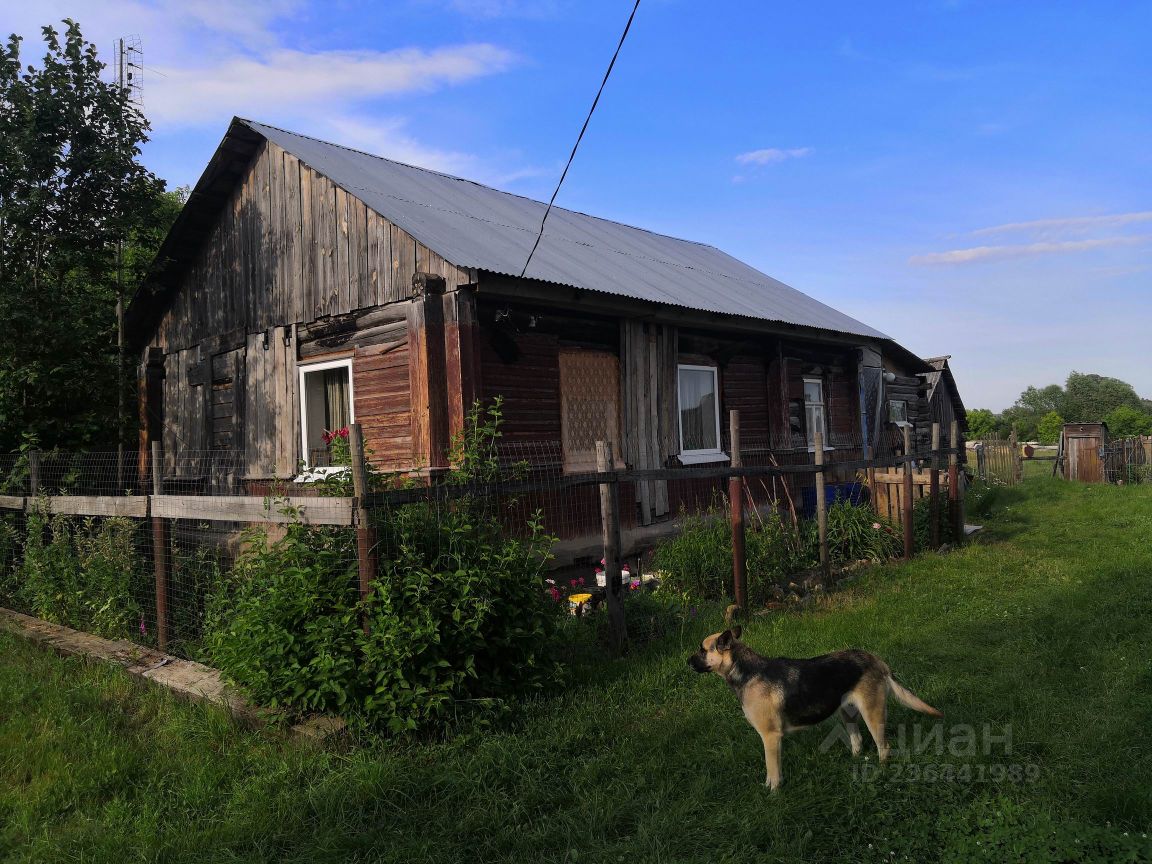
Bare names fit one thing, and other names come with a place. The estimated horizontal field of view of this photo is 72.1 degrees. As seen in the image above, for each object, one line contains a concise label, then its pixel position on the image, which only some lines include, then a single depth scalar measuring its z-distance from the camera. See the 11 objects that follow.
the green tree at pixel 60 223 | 9.62
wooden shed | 20.38
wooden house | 8.52
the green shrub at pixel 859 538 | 9.28
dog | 3.66
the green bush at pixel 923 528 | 10.03
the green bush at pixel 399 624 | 4.19
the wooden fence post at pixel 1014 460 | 20.44
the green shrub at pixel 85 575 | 6.54
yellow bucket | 6.79
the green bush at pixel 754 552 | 7.39
